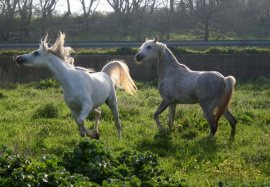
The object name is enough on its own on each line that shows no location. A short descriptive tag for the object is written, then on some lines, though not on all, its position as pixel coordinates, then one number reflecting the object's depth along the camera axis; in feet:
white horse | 24.20
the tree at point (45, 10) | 111.36
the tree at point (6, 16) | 104.83
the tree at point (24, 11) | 110.22
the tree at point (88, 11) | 122.25
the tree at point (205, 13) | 96.35
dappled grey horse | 27.30
